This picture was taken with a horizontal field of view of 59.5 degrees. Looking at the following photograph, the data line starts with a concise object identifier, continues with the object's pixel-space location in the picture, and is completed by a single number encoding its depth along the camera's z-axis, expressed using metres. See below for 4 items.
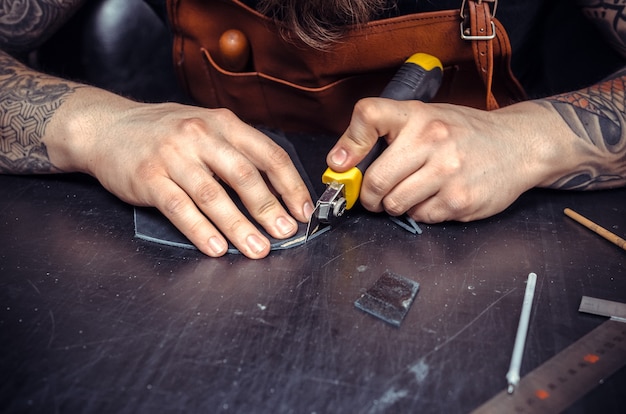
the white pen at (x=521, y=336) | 0.66
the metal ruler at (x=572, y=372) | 0.64
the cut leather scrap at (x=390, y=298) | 0.75
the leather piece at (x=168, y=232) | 0.88
